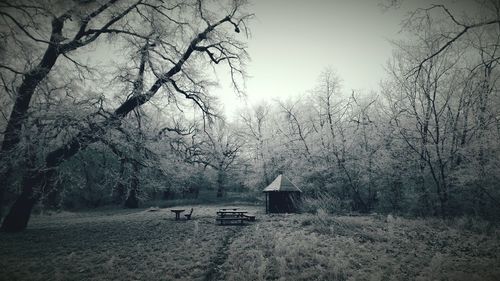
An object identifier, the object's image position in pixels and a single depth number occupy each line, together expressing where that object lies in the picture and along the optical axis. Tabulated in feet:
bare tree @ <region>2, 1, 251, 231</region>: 32.40
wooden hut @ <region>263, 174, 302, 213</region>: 74.59
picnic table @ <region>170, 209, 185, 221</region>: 56.70
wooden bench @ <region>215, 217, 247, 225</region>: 50.67
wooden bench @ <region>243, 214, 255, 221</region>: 55.06
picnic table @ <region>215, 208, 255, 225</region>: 51.21
